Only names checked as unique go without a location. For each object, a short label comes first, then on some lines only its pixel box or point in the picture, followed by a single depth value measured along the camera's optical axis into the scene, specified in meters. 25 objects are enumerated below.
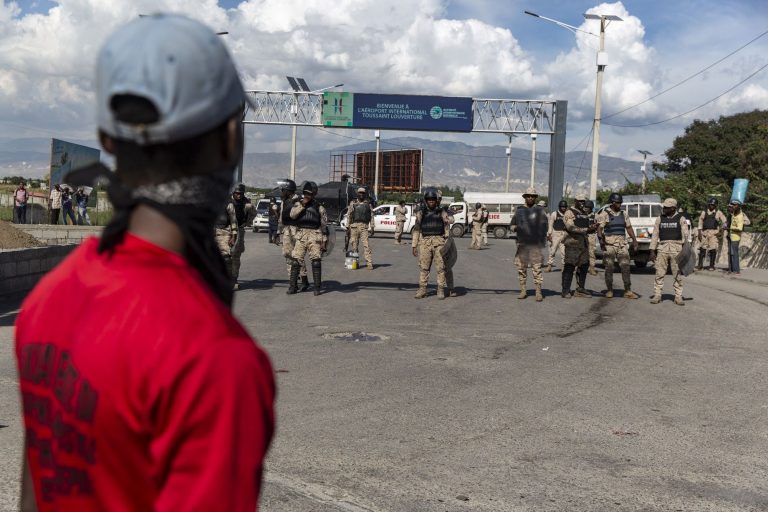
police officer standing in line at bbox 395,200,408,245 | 29.72
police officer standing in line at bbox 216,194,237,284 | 14.14
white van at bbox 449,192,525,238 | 44.81
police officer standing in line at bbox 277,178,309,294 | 15.24
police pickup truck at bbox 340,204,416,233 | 41.25
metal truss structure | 43.00
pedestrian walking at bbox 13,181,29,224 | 24.12
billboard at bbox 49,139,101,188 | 23.78
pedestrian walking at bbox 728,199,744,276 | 21.39
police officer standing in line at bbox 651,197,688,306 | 14.77
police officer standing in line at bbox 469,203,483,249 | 32.31
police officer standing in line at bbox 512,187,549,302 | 11.59
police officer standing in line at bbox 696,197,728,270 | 21.91
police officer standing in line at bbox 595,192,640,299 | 15.78
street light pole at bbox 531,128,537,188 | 64.56
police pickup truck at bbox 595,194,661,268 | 22.67
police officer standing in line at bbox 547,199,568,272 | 20.78
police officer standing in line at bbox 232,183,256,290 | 14.49
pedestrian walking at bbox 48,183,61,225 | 24.66
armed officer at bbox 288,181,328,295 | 14.98
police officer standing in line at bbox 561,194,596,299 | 15.62
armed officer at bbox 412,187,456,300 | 14.99
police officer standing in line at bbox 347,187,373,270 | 21.28
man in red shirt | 1.27
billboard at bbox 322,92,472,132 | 44.53
